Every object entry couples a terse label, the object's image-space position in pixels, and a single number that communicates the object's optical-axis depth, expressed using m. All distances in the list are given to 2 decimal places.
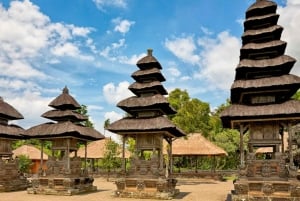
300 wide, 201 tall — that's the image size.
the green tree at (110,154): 35.44
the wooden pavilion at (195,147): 34.17
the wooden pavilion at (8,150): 23.28
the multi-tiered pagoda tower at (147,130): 18.39
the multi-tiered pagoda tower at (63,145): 21.02
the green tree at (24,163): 35.13
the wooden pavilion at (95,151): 39.53
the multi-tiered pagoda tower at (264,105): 15.02
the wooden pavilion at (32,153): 41.06
